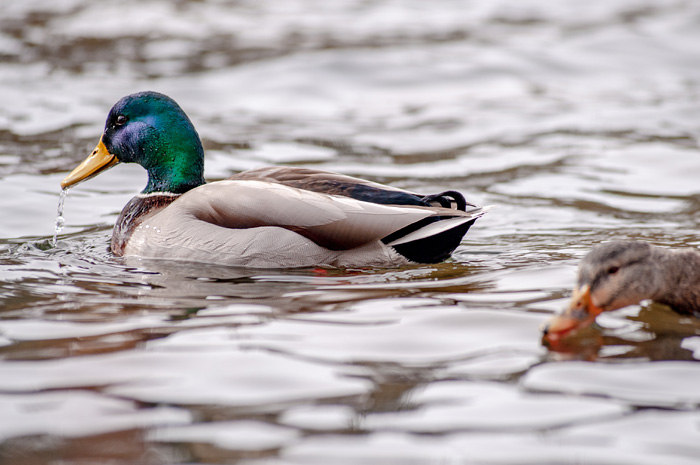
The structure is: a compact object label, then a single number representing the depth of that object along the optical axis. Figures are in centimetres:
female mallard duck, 778
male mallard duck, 1031
